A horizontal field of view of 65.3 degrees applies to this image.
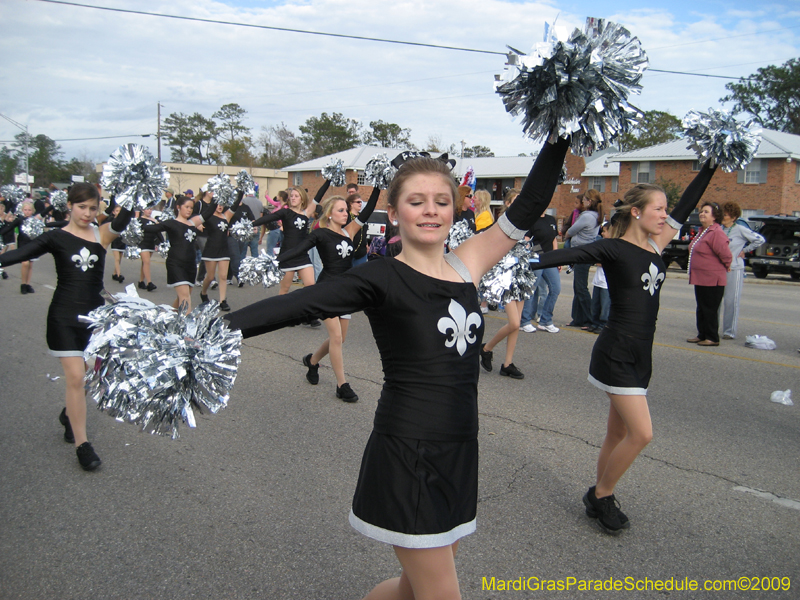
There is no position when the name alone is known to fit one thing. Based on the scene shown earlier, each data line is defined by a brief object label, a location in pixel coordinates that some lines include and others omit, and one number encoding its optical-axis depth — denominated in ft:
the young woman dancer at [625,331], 11.06
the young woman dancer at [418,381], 6.36
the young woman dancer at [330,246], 20.30
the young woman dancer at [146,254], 40.84
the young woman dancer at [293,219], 30.14
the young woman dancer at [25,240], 31.04
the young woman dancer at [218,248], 34.65
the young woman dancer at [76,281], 13.79
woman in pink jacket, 27.48
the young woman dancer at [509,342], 21.44
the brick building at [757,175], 104.27
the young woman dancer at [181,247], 29.86
